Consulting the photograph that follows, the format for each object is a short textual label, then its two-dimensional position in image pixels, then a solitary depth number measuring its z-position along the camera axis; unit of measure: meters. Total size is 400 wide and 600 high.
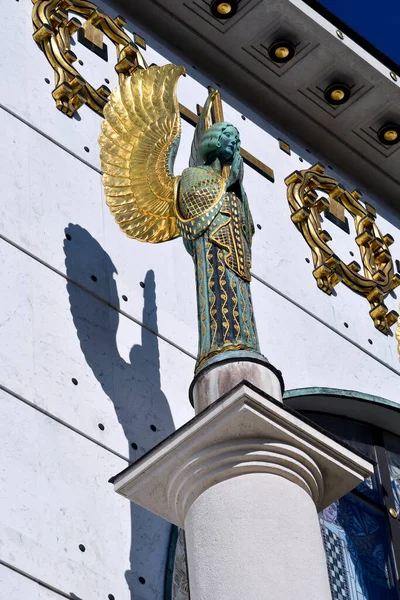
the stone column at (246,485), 9.02
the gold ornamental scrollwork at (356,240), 14.85
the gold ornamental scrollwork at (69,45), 13.11
